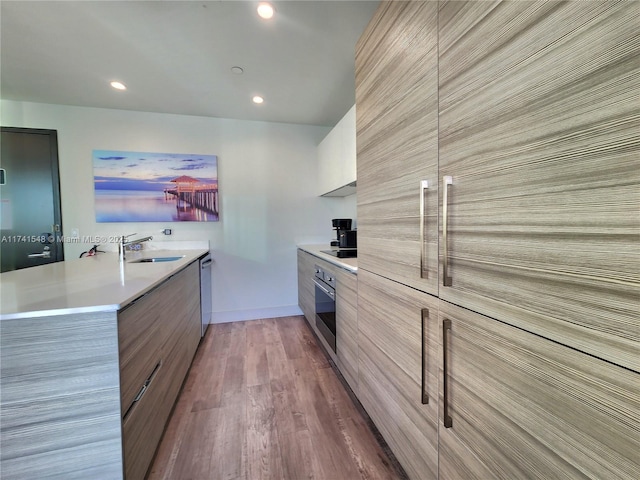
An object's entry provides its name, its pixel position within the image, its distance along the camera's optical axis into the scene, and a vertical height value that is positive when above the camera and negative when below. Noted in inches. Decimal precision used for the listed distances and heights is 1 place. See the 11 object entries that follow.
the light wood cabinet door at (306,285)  102.6 -25.1
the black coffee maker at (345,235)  94.4 -2.3
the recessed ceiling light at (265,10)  60.6 +54.4
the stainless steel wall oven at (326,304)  78.5 -26.3
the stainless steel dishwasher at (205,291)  103.7 -26.5
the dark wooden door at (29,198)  106.7 +15.1
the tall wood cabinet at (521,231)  17.7 -0.4
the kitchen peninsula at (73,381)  30.1 -19.2
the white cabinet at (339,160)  82.2 +26.8
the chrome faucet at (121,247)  70.2 -4.4
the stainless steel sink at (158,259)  91.1 -10.3
